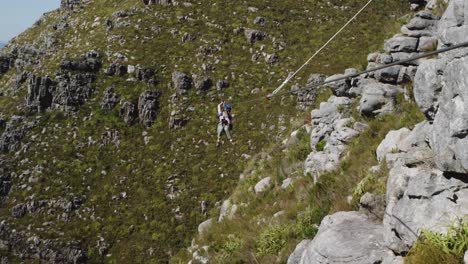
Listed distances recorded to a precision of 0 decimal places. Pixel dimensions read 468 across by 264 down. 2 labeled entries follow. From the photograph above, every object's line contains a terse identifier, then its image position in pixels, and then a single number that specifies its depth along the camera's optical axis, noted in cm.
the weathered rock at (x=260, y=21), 6654
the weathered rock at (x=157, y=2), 7212
